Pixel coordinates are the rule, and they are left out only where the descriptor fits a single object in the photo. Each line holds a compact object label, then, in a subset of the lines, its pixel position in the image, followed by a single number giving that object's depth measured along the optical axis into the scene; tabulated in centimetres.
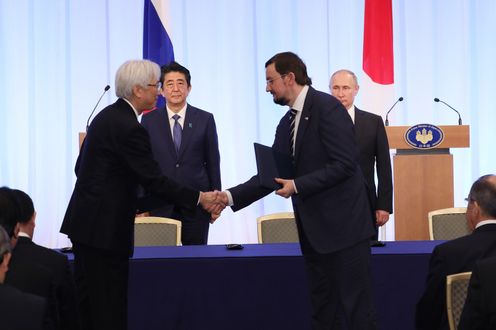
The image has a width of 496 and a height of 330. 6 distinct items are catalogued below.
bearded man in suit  641
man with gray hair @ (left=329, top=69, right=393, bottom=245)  927
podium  1153
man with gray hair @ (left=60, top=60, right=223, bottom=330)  625
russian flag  1368
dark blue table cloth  736
